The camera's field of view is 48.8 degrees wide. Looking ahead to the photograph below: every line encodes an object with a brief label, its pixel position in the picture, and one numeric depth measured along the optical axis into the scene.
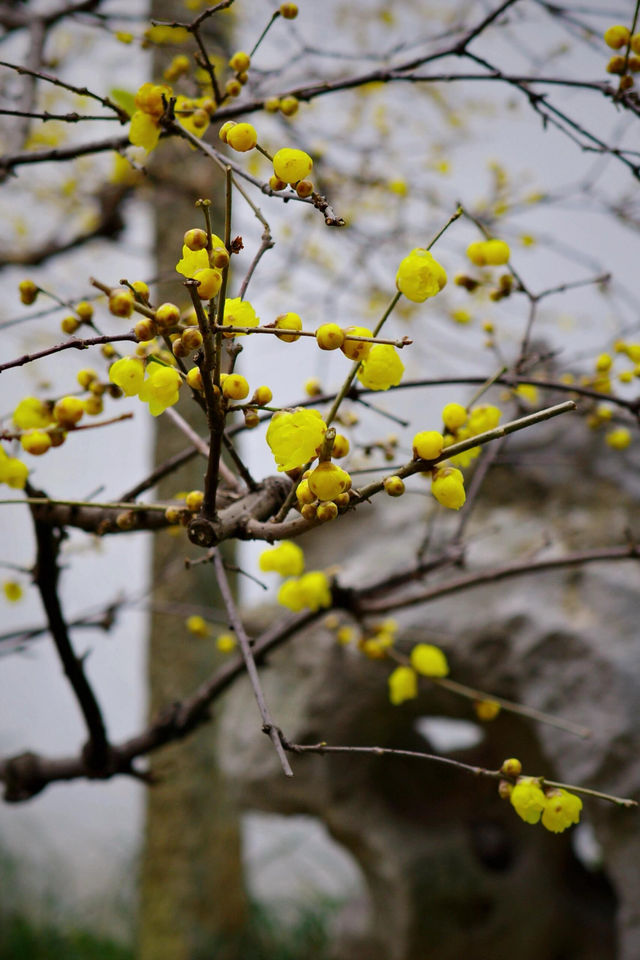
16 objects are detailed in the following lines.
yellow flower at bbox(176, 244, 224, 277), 0.37
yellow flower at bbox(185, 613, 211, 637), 0.87
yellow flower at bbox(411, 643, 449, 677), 0.76
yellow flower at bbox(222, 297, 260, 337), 0.39
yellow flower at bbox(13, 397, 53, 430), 0.44
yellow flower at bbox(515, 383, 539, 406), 0.74
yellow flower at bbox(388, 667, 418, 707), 0.77
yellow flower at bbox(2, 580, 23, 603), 0.81
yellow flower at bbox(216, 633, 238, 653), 0.92
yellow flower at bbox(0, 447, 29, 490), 0.44
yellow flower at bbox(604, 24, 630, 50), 0.56
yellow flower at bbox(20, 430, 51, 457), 0.43
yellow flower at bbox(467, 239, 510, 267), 0.56
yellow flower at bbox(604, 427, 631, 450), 0.71
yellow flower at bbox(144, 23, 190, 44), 0.81
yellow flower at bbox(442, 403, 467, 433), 0.46
